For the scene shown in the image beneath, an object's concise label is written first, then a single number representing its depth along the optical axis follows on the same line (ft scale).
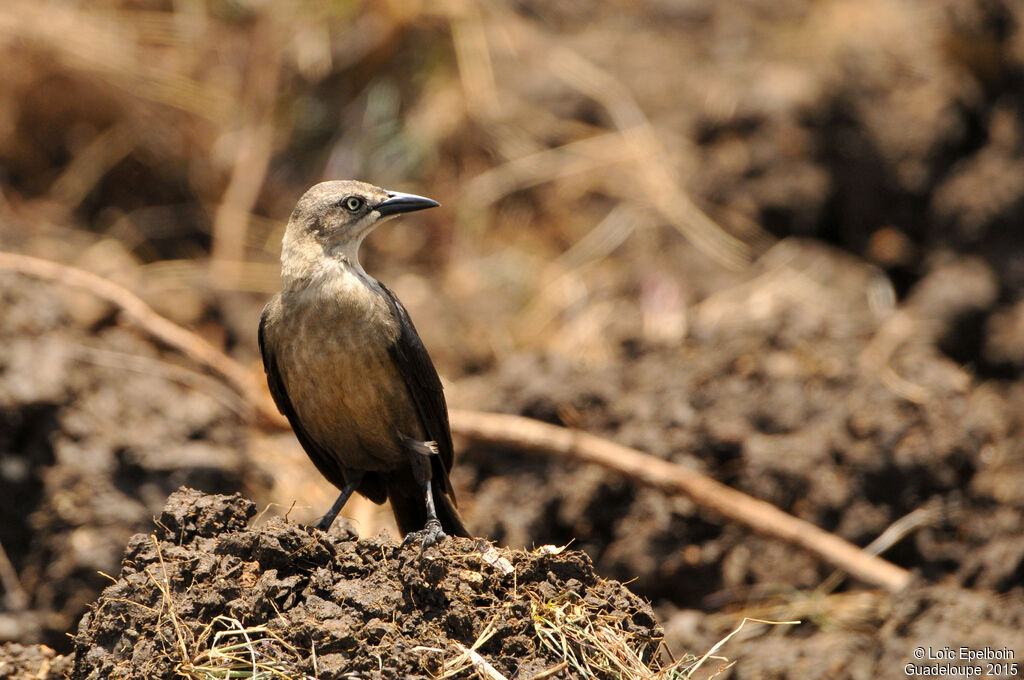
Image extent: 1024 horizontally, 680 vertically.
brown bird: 32.63
